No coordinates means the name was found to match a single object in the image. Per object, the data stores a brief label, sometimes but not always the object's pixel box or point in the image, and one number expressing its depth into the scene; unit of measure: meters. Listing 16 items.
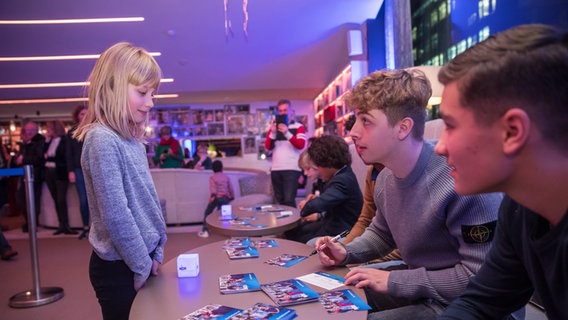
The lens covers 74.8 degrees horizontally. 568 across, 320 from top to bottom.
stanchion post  2.97
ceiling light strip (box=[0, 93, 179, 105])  9.21
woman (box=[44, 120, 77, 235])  5.03
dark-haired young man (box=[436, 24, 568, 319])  0.58
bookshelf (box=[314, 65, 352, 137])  6.92
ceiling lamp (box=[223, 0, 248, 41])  4.80
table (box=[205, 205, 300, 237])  2.18
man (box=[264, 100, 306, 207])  4.23
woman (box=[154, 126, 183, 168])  6.38
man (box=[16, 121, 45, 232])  5.30
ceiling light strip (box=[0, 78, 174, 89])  7.91
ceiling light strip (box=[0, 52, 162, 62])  6.47
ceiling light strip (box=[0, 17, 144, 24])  5.13
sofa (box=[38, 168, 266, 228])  5.59
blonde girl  1.26
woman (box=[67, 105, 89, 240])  4.82
